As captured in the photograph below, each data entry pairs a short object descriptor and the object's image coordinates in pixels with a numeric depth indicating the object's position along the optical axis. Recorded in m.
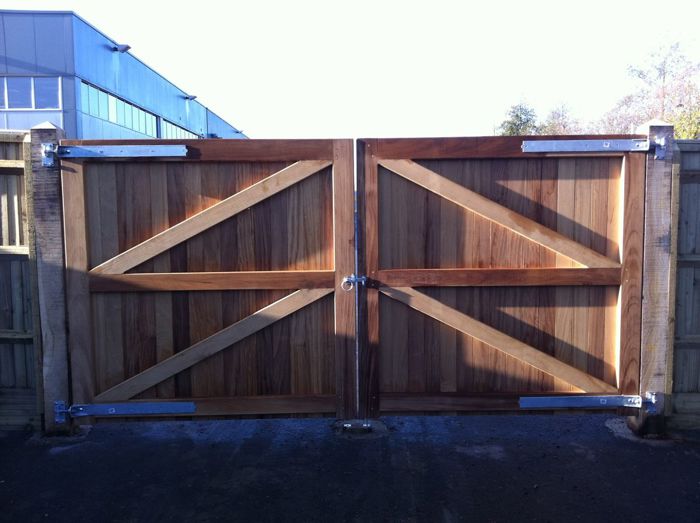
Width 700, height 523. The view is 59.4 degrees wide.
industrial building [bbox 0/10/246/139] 25.55
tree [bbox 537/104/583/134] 27.59
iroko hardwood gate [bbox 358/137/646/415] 4.62
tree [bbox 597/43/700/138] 20.61
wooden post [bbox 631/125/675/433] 4.62
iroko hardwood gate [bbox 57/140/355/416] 4.60
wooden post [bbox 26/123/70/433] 4.59
